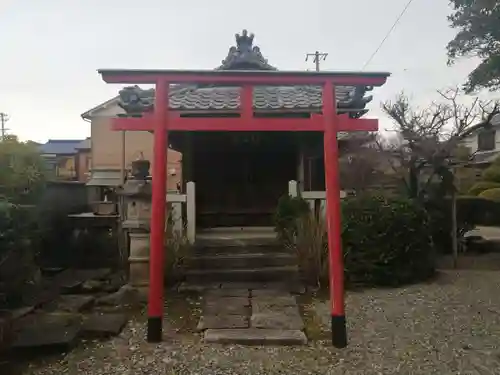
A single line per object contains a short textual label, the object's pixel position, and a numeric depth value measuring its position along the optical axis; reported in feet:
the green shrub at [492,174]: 60.08
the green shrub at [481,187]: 58.44
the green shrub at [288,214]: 23.48
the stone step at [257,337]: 13.97
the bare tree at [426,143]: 30.04
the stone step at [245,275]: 21.86
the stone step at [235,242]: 24.18
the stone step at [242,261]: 22.71
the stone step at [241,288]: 20.22
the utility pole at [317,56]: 74.69
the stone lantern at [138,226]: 20.15
